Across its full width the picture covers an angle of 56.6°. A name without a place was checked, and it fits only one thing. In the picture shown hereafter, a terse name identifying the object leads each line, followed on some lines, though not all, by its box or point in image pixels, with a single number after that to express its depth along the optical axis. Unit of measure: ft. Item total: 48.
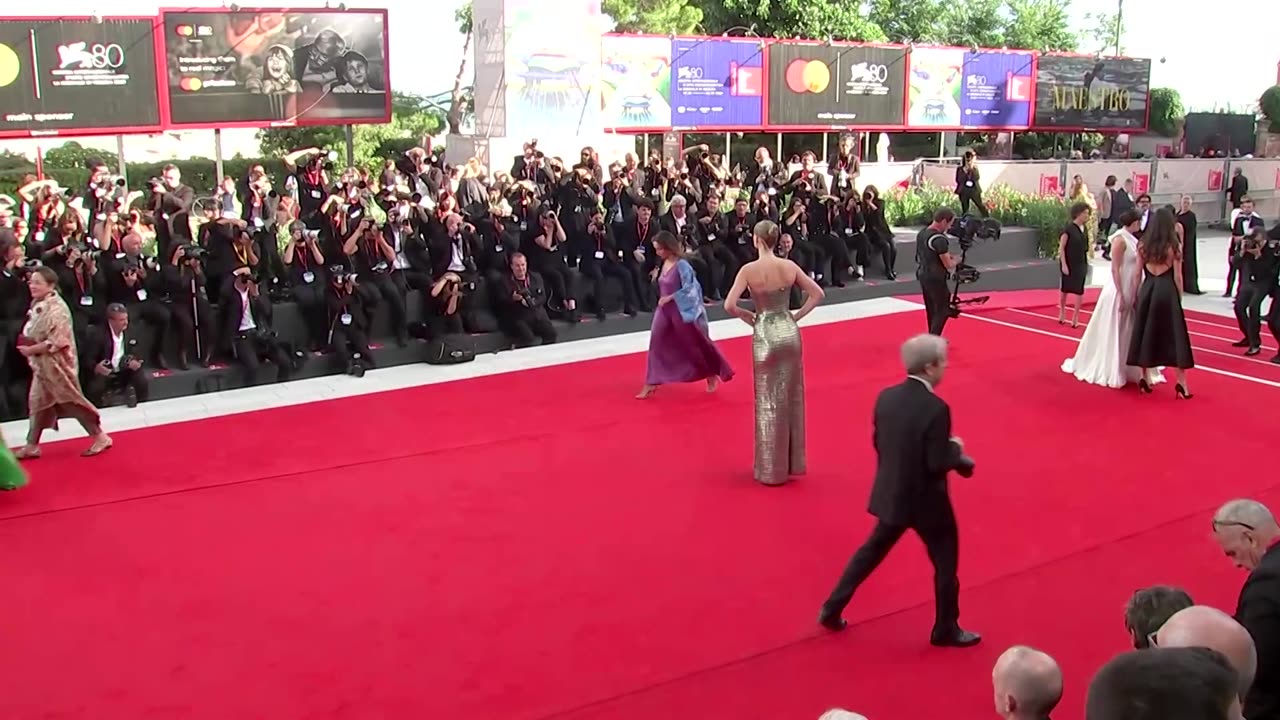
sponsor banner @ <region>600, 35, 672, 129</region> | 70.69
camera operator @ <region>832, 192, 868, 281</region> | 53.93
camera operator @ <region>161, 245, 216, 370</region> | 36.58
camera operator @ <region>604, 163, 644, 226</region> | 48.21
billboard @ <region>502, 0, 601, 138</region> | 62.95
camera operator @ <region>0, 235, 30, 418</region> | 33.17
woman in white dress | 34.55
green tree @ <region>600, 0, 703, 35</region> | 106.63
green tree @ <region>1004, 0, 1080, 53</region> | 147.13
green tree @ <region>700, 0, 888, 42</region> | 109.09
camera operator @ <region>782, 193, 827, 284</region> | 51.70
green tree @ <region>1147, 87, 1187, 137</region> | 112.57
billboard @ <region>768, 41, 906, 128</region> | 78.79
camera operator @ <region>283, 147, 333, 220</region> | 43.04
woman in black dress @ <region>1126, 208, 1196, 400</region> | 32.68
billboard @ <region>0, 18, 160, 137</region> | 50.47
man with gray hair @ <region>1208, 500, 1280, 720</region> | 11.45
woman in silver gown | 25.27
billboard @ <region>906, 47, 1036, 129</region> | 86.02
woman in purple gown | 33.17
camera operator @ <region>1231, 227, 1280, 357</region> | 40.16
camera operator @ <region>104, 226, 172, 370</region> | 35.86
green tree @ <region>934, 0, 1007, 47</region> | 144.87
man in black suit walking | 17.40
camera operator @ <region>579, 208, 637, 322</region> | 45.83
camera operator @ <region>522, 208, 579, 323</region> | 44.21
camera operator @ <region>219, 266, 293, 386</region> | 37.11
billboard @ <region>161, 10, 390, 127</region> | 54.75
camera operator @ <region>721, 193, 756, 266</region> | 50.14
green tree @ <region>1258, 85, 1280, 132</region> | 110.32
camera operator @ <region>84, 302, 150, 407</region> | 33.71
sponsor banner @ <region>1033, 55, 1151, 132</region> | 93.91
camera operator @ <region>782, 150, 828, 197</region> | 52.95
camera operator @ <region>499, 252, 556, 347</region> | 42.04
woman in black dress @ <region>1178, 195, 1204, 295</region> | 51.26
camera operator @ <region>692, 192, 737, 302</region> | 49.39
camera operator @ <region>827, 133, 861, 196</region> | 55.62
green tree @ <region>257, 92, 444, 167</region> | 84.28
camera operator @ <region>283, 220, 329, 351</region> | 39.06
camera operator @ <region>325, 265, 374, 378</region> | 38.70
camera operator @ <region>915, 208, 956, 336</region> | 37.76
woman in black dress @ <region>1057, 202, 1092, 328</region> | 43.30
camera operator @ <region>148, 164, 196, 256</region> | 38.68
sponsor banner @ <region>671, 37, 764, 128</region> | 74.54
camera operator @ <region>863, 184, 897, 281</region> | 54.80
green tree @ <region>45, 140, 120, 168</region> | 74.10
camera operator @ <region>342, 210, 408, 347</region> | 39.86
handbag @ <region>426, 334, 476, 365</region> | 40.24
